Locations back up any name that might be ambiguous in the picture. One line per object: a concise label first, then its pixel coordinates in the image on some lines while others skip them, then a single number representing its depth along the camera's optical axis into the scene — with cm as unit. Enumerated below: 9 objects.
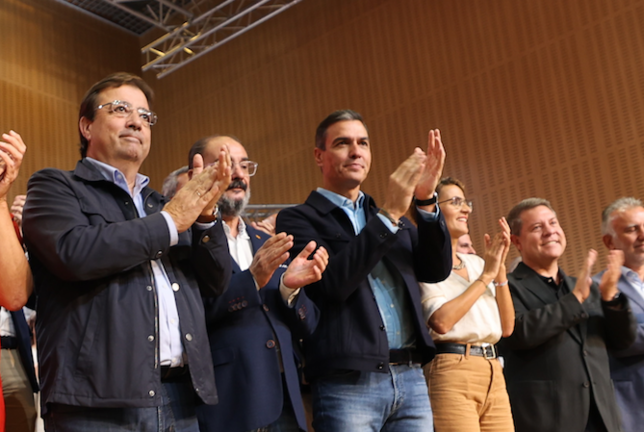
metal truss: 755
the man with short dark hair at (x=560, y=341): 298
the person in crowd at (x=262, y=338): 196
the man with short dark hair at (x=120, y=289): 160
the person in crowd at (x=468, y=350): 251
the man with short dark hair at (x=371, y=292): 215
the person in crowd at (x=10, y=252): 168
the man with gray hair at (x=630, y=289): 326
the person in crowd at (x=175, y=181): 314
